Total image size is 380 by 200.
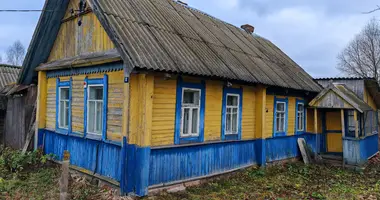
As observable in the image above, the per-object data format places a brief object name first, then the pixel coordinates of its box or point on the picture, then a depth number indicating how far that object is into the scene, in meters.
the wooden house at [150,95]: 6.38
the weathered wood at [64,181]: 4.94
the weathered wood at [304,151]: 11.64
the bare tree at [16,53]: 52.81
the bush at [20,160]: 8.36
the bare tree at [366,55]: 34.44
